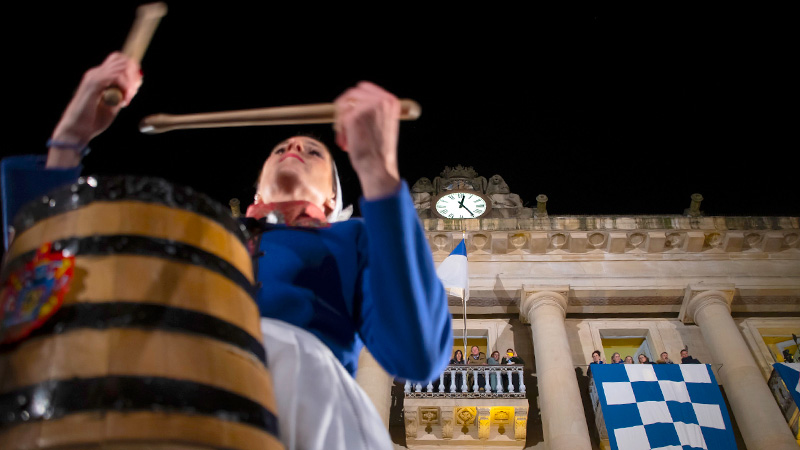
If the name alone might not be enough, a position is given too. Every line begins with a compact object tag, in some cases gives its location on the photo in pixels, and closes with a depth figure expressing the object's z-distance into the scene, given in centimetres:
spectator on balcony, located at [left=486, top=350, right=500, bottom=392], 1459
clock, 2045
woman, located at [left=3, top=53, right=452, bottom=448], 185
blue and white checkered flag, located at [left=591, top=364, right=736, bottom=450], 1215
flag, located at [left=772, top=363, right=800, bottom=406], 1281
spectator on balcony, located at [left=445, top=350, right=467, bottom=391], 1527
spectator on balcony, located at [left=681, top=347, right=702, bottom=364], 1495
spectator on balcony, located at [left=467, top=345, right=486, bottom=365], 1549
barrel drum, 123
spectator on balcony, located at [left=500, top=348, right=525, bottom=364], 1539
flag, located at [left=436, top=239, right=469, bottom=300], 1436
